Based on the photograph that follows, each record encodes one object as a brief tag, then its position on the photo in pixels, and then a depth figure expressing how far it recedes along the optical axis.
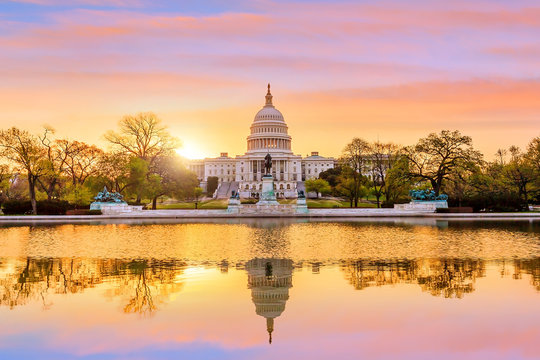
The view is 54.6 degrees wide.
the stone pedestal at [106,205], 58.31
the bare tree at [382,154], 75.12
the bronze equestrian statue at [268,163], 68.70
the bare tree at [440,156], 61.84
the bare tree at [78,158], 68.00
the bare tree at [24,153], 58.44
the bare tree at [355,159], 74.56
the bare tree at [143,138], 68.31
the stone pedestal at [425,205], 58.31
